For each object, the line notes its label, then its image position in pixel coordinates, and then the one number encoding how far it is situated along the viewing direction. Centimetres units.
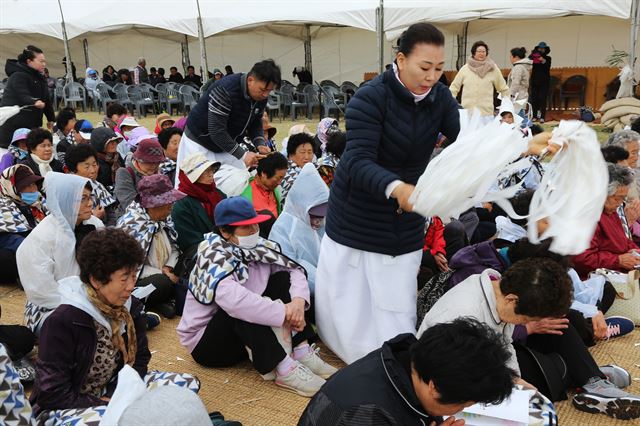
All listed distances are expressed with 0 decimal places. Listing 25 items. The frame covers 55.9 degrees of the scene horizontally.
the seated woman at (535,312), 252
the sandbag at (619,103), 1079
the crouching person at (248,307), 306
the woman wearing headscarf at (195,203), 414
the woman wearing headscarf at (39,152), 530
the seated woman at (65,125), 688
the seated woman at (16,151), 534
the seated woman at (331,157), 488
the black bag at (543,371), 292
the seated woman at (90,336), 231
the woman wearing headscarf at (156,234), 394
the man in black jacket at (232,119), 419
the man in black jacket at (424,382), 165
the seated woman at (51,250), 325
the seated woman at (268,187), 439
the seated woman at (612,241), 401
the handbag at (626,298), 387
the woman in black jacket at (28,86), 719
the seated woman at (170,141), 578
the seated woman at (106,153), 562
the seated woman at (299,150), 528
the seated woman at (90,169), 467
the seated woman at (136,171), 483
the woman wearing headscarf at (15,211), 433
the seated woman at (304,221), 383
